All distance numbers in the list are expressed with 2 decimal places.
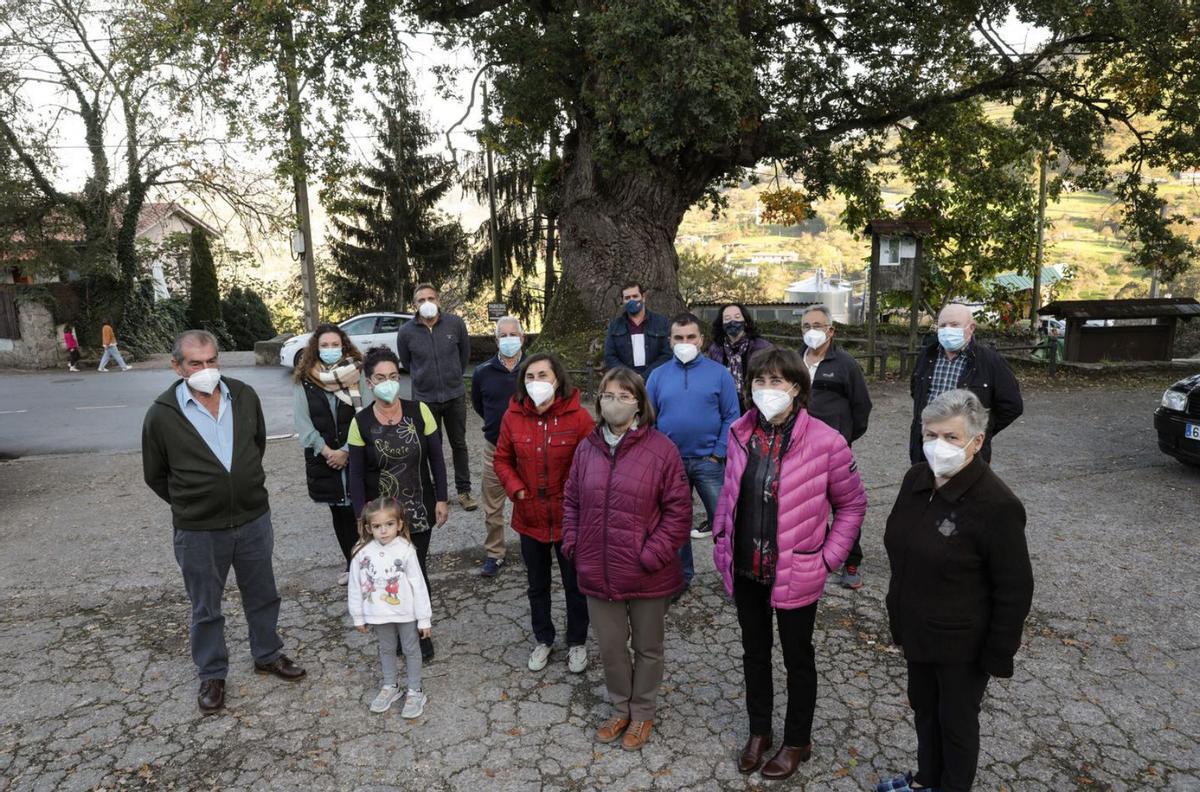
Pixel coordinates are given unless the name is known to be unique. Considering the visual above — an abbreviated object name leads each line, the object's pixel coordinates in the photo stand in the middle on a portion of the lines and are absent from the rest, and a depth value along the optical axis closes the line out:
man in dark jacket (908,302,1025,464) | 4.79
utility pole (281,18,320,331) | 11.96
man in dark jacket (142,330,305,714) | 3.88
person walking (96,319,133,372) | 21.75
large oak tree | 11.35
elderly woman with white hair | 2.69
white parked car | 18.23
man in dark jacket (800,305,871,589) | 5.05
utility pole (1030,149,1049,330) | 20.61
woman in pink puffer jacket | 3.16
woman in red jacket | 4.08
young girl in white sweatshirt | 3.83
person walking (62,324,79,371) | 22.25
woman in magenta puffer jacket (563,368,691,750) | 3.43
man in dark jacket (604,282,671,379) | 6.26
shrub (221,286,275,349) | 31.08
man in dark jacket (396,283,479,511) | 6.94
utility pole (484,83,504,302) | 24.48
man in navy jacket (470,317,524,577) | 5.60
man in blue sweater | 4.79
